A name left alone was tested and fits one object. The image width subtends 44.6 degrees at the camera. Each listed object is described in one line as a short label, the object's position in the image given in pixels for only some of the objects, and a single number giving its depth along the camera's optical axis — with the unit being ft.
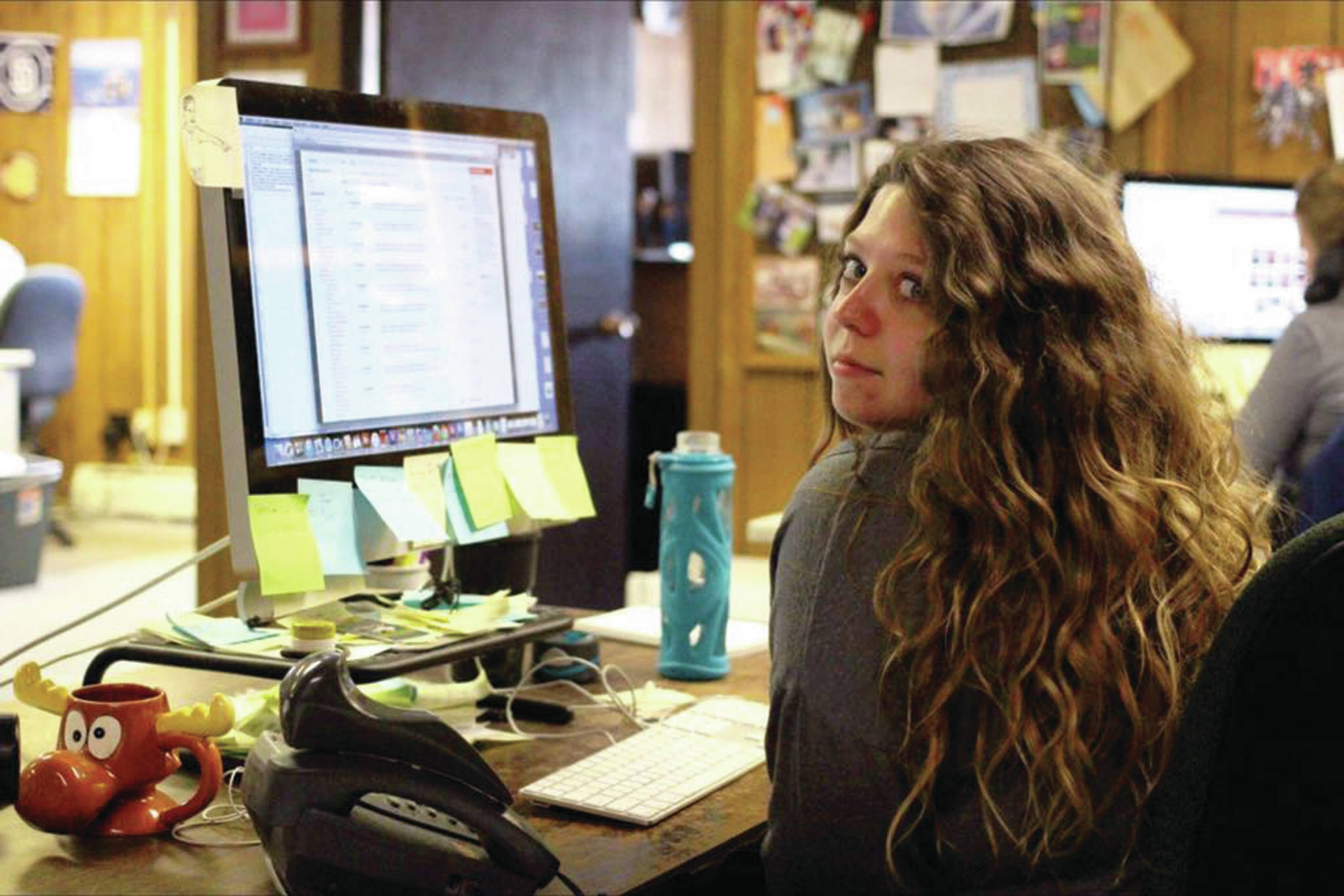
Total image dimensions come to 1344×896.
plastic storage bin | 16.52
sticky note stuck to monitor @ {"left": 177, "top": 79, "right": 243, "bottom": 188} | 4.19
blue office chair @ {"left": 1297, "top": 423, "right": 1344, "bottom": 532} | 6.14
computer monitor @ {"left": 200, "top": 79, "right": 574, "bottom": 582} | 4.25
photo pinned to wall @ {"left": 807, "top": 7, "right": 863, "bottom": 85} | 13.79
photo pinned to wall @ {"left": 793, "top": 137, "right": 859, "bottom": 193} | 13.94
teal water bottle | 5.29
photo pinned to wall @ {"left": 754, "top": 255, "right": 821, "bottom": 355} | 14.26
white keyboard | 3.88
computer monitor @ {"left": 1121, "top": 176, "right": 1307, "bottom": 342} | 10.48
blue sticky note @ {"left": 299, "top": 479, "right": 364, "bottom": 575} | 4.41
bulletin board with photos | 13.01
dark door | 10.34
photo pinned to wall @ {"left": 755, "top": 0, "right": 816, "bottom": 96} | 14.01
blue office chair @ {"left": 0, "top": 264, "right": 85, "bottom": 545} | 18.86
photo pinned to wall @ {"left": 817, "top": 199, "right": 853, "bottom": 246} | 13.93
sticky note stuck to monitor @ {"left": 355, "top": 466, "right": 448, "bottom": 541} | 4.58
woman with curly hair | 3.33
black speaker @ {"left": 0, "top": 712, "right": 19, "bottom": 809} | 3.51
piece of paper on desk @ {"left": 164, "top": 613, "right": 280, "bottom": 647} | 4.44
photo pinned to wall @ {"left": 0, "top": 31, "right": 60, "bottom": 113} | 22.31
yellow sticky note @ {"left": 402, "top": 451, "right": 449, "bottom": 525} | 4.75
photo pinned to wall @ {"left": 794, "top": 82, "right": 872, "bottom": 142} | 13.82
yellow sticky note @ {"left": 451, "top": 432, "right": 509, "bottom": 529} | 4.94
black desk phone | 3.23
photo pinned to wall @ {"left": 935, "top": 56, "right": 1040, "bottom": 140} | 13.12
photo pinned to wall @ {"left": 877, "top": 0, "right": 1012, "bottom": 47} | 13.17
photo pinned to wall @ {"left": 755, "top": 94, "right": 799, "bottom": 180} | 14.19
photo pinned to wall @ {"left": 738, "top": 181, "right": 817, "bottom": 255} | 14.19
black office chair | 2.93
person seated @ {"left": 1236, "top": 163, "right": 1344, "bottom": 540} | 9.43
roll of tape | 5.12
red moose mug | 3.52
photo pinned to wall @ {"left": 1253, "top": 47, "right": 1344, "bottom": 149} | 12.50
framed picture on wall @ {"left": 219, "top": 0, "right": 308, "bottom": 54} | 9.60
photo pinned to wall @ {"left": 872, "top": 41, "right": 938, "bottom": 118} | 13.50
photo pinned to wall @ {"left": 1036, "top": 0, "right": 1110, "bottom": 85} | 12.90
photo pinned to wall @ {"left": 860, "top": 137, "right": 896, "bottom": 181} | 13.76
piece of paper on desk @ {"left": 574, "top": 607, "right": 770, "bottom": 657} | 5.77
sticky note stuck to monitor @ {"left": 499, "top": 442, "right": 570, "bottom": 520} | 5.14
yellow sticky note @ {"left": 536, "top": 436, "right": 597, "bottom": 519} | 5.32
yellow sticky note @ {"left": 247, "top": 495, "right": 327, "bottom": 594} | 4.24
